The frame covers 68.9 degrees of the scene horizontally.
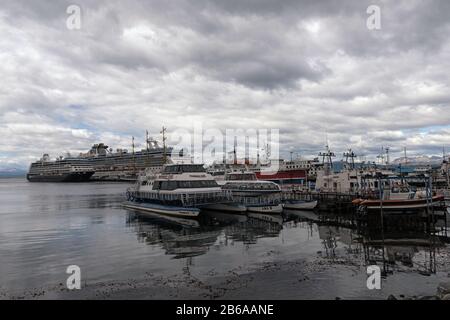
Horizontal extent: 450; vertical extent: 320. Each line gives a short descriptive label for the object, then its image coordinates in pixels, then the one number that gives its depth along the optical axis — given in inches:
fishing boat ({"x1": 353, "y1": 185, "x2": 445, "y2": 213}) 1368.1
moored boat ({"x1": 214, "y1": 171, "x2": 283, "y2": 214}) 1790.1
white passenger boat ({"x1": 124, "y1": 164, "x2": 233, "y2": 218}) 1638.8
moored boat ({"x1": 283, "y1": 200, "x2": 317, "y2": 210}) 1882.4
